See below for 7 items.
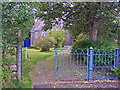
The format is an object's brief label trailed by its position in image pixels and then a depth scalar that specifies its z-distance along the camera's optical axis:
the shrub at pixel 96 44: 5.71
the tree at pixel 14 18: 3.24
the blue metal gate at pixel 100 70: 4.91
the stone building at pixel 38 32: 23.17
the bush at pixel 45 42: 14.82
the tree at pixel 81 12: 5.49
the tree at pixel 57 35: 17.41
